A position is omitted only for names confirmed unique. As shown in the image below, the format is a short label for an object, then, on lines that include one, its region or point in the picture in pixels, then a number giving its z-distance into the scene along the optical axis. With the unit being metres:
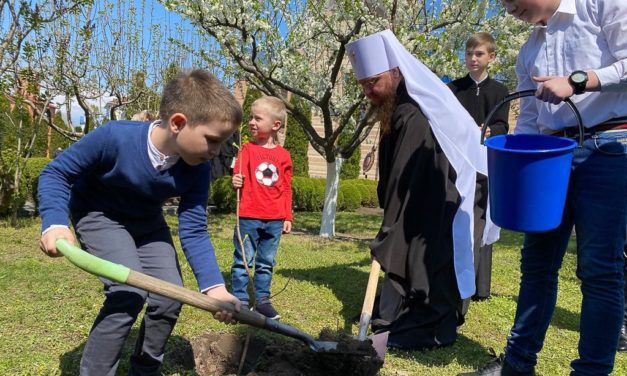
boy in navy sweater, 2.33
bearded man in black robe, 3.41
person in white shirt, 2.35
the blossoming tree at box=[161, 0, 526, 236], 7.62
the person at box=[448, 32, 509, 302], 4.70
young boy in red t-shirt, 4.30
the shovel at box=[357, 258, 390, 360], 3.06
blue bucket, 2.28
